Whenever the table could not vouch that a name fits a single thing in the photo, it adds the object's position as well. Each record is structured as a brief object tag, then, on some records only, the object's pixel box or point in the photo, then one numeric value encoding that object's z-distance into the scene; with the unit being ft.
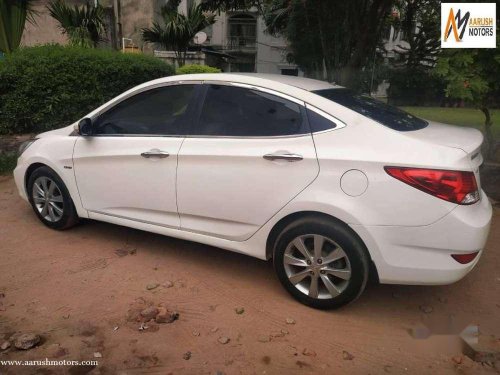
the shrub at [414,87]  24.02
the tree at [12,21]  26.94
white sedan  9.27
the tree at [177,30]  44.73
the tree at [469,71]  17.43
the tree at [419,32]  25.63
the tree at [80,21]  38.17
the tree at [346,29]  30.07
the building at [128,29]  47.19
